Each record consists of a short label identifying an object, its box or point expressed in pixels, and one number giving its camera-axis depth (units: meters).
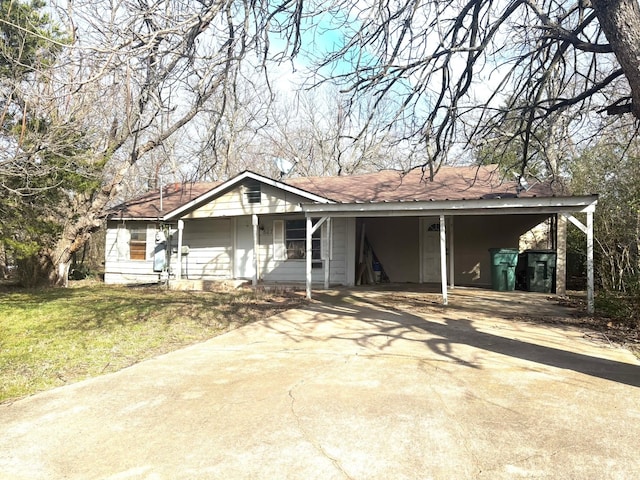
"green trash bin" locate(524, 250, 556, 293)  11.52
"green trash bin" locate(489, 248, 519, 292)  11.92
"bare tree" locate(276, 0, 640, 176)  4.64
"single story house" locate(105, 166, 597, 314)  12.76
